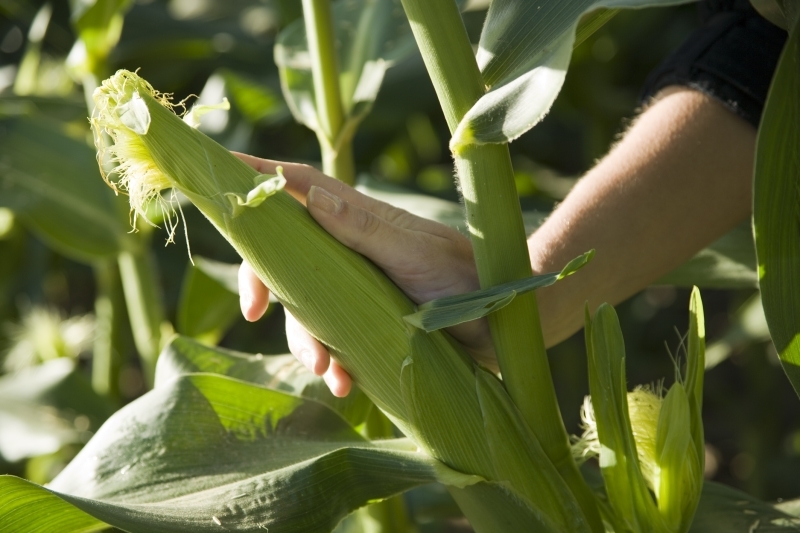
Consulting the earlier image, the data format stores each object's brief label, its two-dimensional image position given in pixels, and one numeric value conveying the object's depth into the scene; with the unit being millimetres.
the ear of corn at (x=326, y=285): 1115
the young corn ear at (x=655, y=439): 1126
